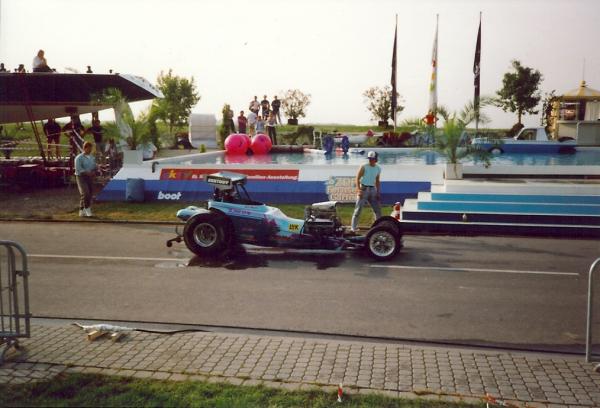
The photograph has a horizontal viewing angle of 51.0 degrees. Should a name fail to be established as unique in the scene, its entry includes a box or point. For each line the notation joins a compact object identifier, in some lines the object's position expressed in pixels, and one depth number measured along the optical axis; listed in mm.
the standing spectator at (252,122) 32250
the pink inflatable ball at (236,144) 28984
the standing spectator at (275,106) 34312
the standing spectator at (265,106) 33750
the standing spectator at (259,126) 32094
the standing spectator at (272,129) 33375
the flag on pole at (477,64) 28828
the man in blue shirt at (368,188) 13797
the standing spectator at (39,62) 24188
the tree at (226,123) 37156
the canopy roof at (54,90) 24312
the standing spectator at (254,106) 32500
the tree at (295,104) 53062
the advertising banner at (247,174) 19172
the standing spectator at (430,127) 18203
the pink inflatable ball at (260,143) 29375
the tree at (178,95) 50812
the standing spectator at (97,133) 25225
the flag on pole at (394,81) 32750
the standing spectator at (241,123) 32688
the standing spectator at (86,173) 16670
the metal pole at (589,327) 6219
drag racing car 11430
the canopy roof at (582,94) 32344
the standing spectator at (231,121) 37344
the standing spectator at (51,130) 26312
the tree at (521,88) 40250
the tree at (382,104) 50875
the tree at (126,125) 21578
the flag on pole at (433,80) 30984
